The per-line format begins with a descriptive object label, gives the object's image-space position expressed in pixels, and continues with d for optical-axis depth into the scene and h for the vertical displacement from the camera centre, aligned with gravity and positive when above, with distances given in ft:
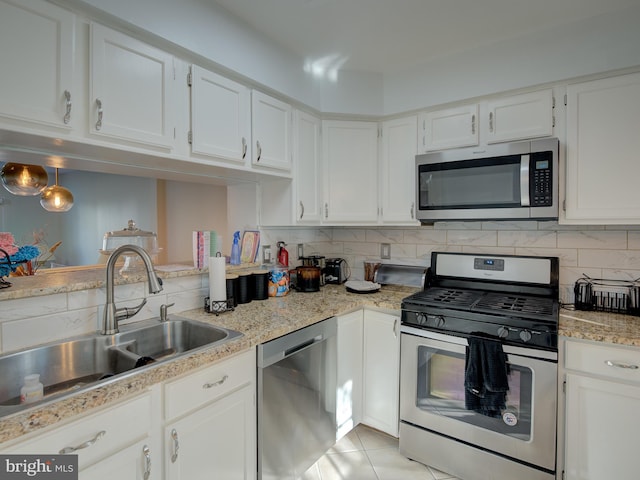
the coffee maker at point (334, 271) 9.09 -0.94
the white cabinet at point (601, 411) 5.01 -2.63
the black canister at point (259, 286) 7.08 -1.04
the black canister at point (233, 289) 6.40 -1.03
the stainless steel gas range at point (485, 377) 5.49 -2.43
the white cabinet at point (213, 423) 4.04 -2.41
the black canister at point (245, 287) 6.76 -1.03
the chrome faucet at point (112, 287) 4.72 -0.72
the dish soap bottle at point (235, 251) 7.75 -0.35
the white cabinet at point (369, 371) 6.93 -2.81
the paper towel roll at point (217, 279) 6.01 -0.77
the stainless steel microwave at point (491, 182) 6.19 +1.07
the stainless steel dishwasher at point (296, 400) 5.17 -2.76
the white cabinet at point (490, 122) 6.46 +2.34
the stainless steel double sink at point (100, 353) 4.22 -1.66
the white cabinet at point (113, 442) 3.11 -2.04
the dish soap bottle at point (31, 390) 3.83 -1.75
